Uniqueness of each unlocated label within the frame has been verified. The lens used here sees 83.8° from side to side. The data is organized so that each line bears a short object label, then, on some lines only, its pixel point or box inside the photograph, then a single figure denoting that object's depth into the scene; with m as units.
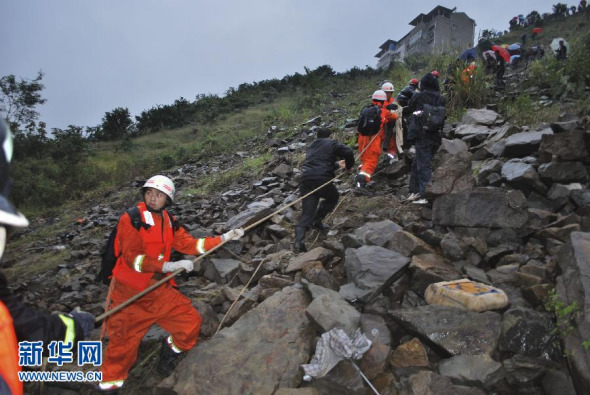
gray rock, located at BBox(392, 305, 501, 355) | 2.42
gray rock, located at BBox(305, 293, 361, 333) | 2.73
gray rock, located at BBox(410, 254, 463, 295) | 3.10
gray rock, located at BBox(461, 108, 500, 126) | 6.92
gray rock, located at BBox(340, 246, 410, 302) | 3.10
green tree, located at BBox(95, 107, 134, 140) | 22.92
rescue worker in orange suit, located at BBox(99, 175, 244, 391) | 2.96
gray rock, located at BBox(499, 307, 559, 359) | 2.32
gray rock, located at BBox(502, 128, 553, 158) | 5.04
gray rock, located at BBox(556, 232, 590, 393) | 2.01
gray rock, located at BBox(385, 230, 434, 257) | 3.58
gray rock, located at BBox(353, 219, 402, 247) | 4.00
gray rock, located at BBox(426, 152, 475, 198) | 4.42
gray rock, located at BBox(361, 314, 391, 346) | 2.61
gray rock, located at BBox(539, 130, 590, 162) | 4.31
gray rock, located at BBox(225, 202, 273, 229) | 5.72
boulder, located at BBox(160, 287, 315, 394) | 2.57
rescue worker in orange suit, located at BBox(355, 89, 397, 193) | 6.17
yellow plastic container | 2.66
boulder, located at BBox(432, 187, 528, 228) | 3.81
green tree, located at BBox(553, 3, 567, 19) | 32.00
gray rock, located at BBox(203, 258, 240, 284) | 4.68
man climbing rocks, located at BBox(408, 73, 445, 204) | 5.23
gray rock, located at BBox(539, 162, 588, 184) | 4.25
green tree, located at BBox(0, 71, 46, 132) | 17.39
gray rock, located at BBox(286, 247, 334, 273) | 3.96
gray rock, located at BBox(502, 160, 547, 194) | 4.34
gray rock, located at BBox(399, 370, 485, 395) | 2.13
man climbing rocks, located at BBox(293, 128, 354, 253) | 5.05
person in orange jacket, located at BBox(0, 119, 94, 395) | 1.25
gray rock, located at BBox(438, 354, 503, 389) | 2.19
